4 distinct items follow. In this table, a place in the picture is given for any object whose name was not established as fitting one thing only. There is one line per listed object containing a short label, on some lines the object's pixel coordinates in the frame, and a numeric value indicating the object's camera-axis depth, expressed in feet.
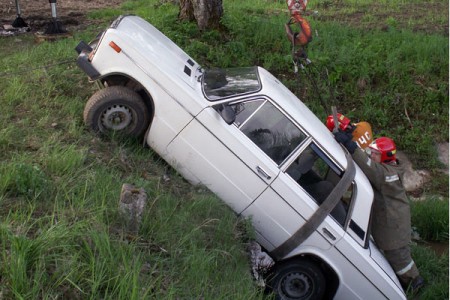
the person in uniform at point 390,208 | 21.11
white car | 18.45
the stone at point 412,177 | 31.26
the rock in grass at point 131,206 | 14.34
